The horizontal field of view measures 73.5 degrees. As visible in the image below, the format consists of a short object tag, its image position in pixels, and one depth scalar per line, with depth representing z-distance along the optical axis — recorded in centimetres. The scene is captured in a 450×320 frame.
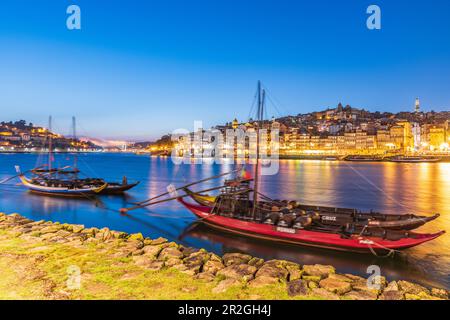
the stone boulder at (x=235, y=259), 951
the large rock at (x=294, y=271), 811
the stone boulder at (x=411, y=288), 766
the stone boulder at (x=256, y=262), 949
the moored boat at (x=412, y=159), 10559
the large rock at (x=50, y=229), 1173
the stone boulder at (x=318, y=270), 871
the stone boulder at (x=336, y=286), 742
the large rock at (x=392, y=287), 764
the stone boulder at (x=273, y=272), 809
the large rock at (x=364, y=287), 751
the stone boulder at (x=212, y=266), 842
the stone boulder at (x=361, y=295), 707
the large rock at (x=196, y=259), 860
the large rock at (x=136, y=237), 1185
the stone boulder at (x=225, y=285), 702
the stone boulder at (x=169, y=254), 930
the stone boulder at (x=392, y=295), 712
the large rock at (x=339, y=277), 818
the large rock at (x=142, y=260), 842
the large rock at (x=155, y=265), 814
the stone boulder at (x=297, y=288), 704
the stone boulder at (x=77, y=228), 1241
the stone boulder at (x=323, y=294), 689
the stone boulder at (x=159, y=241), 1127
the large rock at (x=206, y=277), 768
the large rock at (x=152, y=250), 942
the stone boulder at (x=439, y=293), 758
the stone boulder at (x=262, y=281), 749
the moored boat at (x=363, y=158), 11962
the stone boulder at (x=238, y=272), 797
